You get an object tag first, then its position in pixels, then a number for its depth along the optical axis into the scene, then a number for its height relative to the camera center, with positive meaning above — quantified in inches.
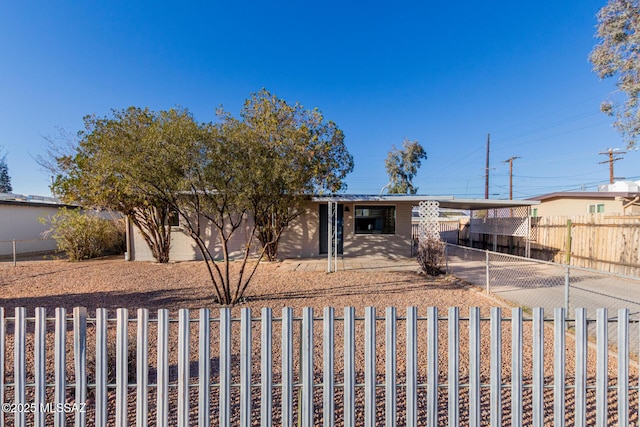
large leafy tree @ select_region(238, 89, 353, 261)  186.4 +48.8
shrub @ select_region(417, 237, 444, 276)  304.0 -43.4
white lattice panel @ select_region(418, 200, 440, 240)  328.5 -3.5
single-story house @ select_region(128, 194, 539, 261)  429.7 -27.4
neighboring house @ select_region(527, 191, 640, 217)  462.6 +25.0
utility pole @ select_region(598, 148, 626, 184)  725.9 +142.4
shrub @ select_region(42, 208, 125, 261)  402.3 -28.0
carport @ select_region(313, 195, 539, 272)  377.7 +2.9
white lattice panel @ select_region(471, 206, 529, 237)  423.7 -13.7
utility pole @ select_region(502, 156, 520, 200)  859.0 +130.2
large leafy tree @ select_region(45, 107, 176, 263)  172.4 +32.6
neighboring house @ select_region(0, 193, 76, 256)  484.4 -16.4
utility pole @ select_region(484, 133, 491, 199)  803.1 +91.7
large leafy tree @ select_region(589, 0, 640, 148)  245.6 +146.0
